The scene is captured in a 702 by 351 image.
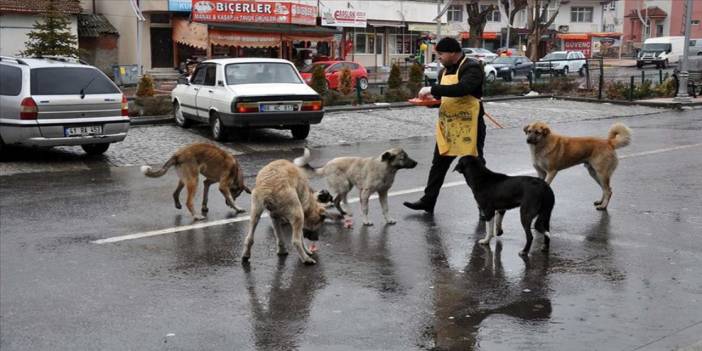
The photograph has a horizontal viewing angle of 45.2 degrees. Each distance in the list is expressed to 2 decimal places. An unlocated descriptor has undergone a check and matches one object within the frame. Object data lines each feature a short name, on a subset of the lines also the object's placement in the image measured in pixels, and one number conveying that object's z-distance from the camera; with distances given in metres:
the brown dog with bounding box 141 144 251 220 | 9.24
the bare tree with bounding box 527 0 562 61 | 59.36
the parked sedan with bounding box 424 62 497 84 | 42.85
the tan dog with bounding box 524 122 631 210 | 10.02
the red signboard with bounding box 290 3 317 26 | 46.56
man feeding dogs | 9.13
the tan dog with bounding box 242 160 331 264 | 7.17
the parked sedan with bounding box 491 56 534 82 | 45.84
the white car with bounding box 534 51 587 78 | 39.24
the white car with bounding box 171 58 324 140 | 15.84
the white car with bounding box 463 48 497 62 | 57.53
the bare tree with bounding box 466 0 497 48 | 67.56
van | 62.34
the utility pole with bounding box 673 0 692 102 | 26.84
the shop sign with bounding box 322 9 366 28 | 53.09
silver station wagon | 12.98
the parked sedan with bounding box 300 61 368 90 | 36.53
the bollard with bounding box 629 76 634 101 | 27.80
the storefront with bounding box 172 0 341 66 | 43.75
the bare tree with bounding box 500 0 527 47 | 66.62
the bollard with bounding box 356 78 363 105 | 23.94
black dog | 7.71
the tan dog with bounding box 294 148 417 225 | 8.95
